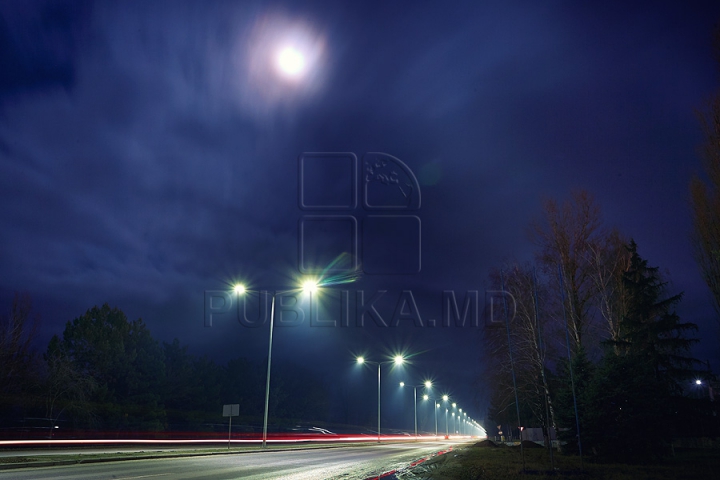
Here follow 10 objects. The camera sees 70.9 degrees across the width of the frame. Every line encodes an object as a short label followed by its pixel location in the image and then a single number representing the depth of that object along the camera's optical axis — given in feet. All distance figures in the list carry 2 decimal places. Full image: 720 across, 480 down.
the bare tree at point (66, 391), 142.31
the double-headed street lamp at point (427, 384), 244.83
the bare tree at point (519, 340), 99.76
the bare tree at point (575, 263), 101.09
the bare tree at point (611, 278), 99.96
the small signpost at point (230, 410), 100.27
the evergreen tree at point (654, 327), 99.76
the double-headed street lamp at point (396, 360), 162.01
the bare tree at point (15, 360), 149.38
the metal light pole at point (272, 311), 104.78
